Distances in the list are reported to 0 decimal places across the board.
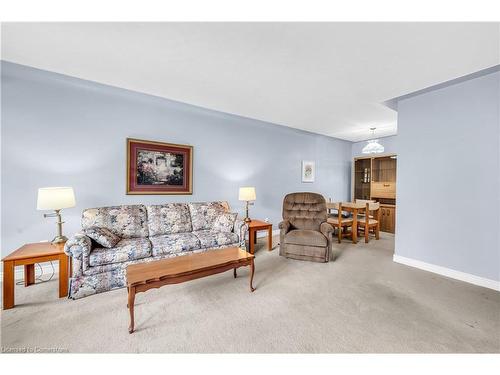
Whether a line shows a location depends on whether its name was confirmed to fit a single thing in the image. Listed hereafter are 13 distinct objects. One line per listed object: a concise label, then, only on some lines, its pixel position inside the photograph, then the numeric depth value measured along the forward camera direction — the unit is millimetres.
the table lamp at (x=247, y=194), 3611
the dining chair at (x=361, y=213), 4637
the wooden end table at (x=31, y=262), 1880
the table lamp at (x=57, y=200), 2102
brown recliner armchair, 3088
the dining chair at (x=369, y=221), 4131
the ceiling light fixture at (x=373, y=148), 4135
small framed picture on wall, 5230
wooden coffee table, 1651
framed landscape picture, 3121
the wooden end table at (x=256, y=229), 3375
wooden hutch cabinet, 5078
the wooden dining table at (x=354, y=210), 4023
